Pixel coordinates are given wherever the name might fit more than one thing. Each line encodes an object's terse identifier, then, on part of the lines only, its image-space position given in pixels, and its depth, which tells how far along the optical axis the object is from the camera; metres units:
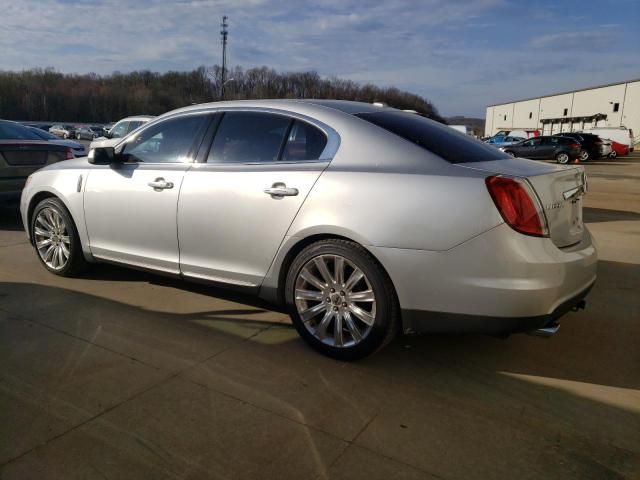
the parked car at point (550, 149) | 27.00
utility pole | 56.64
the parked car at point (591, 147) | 28.19
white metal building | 56.94
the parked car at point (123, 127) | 14.58
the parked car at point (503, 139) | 37.99
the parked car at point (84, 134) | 56.75
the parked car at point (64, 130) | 55.21
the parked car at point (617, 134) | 34.44
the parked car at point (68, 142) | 9.34
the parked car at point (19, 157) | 7.06
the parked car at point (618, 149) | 31.63
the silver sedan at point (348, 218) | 2.73
